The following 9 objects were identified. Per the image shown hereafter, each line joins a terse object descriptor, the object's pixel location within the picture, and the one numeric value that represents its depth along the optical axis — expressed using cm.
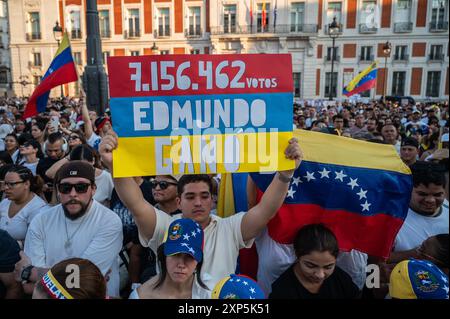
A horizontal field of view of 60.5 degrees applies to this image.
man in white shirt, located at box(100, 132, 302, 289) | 213
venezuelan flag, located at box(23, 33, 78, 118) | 578
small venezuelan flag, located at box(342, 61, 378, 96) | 1202
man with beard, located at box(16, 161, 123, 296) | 243
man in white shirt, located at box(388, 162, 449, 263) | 256
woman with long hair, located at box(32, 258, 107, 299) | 160
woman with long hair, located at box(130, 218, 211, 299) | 189
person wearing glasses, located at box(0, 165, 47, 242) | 305
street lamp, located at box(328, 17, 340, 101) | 1506
